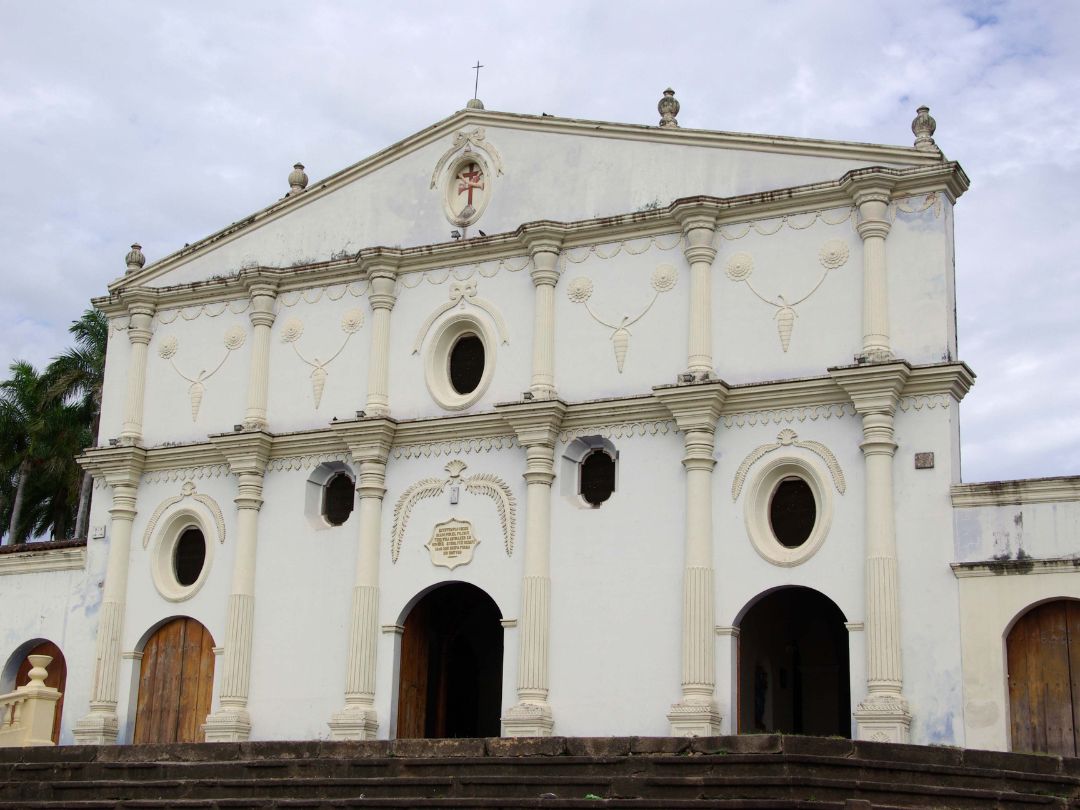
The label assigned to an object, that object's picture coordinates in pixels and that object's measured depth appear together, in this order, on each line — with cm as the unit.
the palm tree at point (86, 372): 4228
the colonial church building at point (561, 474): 1984
